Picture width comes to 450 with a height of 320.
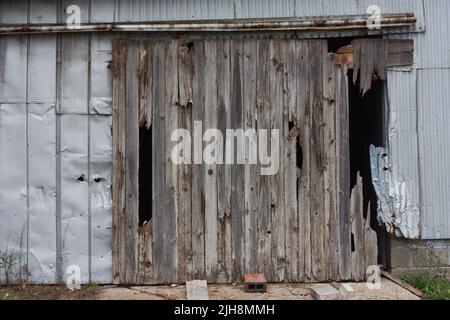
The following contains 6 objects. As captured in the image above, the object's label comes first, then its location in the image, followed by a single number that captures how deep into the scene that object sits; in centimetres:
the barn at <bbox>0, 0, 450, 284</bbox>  629
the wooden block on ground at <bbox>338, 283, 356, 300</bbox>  575
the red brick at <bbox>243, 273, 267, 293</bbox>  602
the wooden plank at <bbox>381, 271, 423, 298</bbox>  590
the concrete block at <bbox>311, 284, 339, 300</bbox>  570
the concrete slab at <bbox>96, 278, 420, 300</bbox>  585
